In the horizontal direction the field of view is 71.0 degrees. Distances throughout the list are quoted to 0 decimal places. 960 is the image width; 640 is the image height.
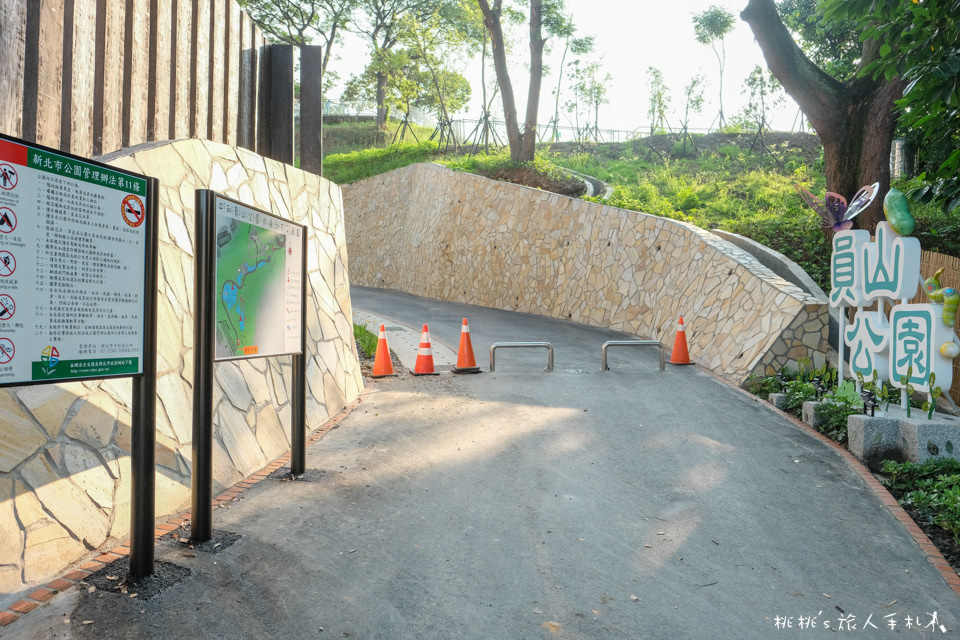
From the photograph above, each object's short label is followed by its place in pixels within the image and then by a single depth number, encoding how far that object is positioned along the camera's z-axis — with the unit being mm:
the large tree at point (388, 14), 36219
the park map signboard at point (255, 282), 3861
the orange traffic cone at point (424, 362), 9898
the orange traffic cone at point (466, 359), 10023
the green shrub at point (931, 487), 4859
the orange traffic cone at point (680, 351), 10781
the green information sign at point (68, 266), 2561
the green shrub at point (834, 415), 7039
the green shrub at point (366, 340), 11227
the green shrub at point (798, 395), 7965
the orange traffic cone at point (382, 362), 9711
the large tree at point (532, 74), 21297
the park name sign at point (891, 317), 6156
